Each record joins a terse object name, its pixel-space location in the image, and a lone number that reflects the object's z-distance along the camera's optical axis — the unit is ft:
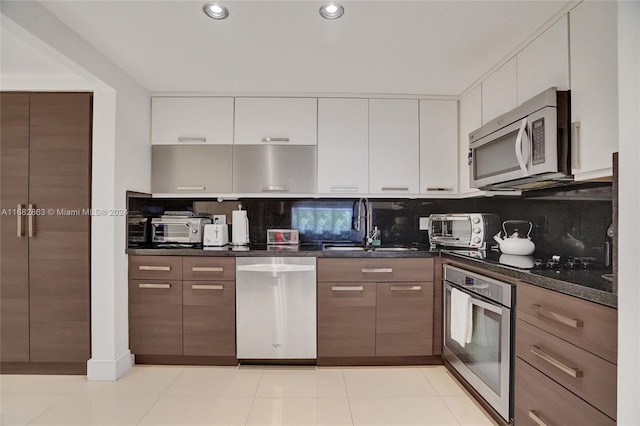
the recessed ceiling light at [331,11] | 5.57
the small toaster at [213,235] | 9.33
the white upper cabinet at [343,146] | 9.40
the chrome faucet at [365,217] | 10.25
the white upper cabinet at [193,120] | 9.37
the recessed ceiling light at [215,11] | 5.56
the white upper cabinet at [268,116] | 9.35
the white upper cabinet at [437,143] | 9.51
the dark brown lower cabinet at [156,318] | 8.39
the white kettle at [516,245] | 7.02
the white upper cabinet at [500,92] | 6.81
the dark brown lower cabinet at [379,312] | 8.32
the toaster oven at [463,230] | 8.02
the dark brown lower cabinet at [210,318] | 8.35
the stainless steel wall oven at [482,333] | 5.66
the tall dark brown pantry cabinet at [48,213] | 7.87
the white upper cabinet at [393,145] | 9.45
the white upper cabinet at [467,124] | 8.36
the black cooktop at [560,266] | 4.46
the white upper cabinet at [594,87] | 4.61
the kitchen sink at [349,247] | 9.68
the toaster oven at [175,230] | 9.30
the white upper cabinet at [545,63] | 5.47
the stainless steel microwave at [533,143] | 5.36
